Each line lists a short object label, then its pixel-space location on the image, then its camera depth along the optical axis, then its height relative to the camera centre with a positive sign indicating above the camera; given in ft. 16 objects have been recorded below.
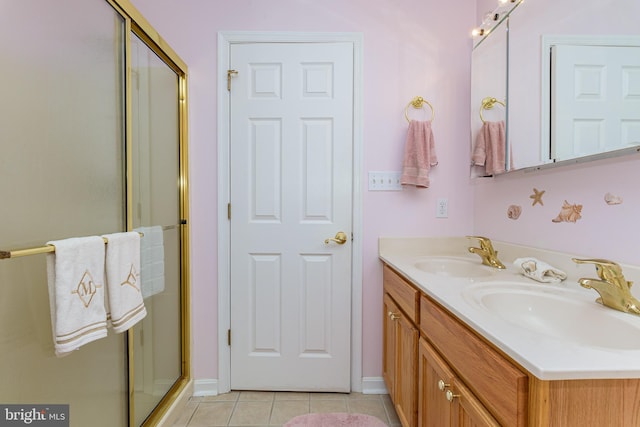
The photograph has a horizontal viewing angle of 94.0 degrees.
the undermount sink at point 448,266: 5.24 -1.07
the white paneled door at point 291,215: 5.96 -0.21
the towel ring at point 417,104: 5.98 +2.05
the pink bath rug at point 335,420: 5.11 -3.76
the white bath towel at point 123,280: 3.34 -0.90
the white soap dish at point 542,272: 3.70 -0.83
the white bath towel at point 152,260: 4.65 -0.91
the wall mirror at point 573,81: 3.11 +1.55
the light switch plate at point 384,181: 6.08 +0.50
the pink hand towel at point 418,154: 5.72 +0.99
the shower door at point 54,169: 2.73 +0.37
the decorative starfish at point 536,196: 4.47 +0.16
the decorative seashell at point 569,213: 3.84 -0.08
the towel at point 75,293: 2.77 -0.87
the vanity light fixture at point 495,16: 4.88 +3.30
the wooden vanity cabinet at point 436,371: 2.20 -1.69
